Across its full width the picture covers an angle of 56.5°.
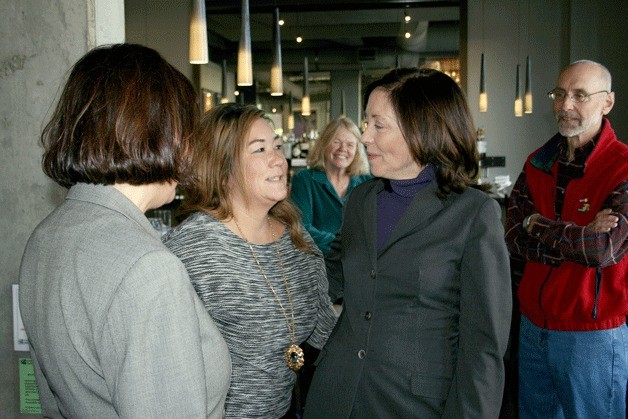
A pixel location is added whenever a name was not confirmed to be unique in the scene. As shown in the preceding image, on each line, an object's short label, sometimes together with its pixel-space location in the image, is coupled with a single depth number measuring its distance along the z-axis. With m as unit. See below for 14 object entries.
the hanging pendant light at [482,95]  8.02
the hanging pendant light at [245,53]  3.88
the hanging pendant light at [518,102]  8.32
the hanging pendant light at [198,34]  3.44
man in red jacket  2.29
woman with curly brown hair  1.75
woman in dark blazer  1.61
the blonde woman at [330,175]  3.78
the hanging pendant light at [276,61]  4.90
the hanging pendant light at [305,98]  8.78
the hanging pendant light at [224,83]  10.46
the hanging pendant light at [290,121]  15.26
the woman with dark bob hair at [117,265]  0.98
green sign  1.94
